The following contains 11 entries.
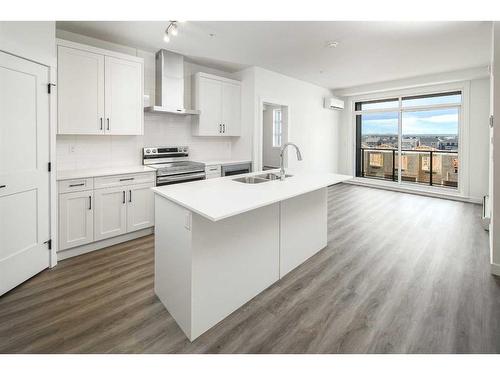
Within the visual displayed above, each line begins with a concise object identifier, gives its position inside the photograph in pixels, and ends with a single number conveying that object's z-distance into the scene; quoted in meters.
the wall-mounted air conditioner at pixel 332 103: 7.32
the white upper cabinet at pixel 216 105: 4.76
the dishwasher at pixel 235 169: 4.79
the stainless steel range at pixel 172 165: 3.94
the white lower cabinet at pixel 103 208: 3.10
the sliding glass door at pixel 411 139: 6.43
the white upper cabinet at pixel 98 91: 3.27
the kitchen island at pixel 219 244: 1.88
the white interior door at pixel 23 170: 2.39
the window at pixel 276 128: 7.89
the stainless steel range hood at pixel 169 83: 4.20
